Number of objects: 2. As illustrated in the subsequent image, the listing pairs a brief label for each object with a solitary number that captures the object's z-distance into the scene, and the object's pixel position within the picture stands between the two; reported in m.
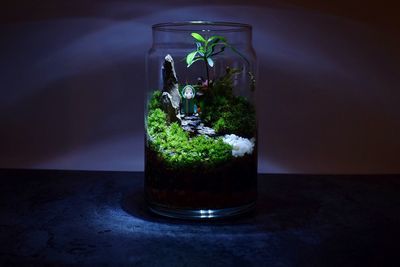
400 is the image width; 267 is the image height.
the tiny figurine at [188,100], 1.21
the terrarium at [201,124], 1.18
